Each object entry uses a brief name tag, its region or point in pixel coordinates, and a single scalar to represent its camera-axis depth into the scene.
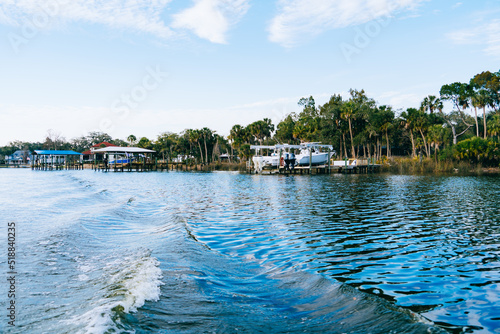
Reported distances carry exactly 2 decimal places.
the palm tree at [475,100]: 59.94
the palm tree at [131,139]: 126.62
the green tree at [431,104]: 63.66
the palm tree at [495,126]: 53.97
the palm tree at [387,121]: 61.38
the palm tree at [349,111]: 64.12
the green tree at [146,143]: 104.88
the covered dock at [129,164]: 68.94
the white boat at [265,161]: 54.03
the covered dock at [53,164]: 85.59
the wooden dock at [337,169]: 51.78
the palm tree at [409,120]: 58.31
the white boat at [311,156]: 51.34
